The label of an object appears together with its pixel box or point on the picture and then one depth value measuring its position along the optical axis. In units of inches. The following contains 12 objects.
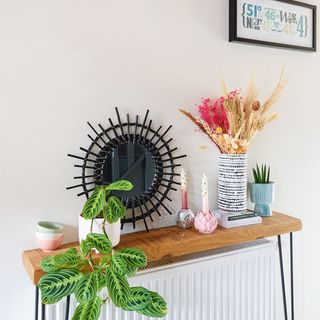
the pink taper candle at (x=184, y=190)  48.9
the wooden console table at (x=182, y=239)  40.4
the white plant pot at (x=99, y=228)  38.4
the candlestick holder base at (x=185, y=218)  48.9
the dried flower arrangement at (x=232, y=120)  49.8
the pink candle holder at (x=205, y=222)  46.6
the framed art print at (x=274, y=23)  54.1
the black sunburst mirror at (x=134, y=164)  44.5
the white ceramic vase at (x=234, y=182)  50.4
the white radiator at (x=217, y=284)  45.4
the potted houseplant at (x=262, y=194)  54.6
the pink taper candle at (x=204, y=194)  48.9
